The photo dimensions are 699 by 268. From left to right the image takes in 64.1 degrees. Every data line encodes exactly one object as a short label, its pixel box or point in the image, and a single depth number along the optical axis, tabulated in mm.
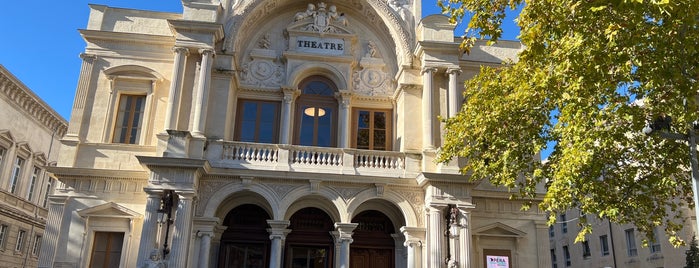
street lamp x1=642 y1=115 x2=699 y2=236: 9844
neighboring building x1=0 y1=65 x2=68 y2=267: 28797
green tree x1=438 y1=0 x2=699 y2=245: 10664
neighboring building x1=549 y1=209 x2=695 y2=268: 29903
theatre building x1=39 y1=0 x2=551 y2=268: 16312
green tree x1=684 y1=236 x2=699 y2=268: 24603
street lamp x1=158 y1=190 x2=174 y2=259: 15398
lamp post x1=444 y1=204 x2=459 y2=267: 16156
